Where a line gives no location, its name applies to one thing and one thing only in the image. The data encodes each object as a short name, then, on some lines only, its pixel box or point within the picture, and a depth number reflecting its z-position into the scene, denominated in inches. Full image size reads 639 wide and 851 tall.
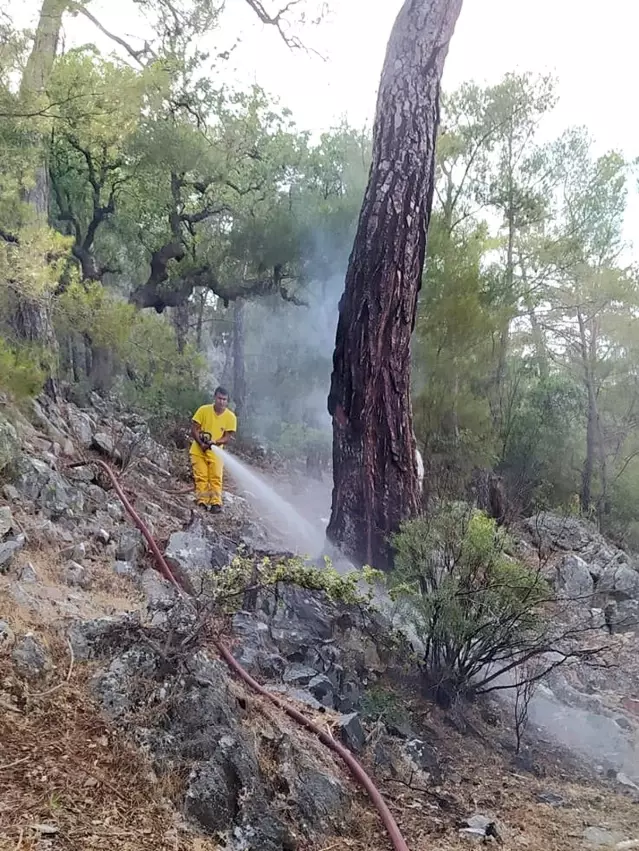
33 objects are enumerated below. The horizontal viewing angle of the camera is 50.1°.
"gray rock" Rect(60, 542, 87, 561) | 167.0
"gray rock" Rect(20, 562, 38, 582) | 141.5
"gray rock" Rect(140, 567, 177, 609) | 161.8
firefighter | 272.1
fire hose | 100.7
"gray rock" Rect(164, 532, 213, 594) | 182.2
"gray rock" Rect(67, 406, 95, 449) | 261.1
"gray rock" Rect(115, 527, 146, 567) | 186.1
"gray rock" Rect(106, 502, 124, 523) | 206.8
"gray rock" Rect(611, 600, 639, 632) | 275.3
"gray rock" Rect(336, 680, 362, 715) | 144.4
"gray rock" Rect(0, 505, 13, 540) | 154.3
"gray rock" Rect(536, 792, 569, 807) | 130.3
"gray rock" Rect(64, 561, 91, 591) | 153.3
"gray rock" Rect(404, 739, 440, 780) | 132.8
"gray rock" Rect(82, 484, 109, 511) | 208.3
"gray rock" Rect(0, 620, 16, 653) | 109.7
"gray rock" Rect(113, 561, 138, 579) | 171.9
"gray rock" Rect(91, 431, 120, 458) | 261.9
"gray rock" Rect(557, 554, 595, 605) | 285.3
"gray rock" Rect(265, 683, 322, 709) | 136.3
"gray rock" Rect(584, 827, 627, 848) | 114.1
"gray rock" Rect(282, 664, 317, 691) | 145.4
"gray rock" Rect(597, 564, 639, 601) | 295.3
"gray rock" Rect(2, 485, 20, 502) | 176.0
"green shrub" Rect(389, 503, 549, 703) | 155.4
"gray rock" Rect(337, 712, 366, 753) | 127.5
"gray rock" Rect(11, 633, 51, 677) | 107.0
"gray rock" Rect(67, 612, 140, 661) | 117.7
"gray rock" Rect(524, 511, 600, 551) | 334.1
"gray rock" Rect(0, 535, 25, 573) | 142.5
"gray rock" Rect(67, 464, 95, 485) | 218.3
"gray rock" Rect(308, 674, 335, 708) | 142.6
